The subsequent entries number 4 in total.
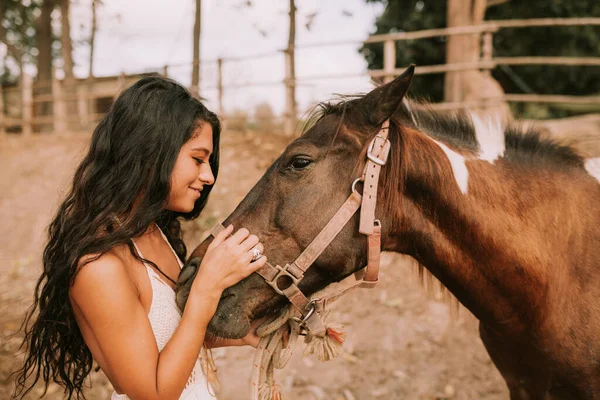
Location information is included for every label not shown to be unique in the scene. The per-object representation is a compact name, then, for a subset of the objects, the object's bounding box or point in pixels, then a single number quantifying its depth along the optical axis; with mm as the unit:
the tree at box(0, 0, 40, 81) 15645
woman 1595
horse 1938
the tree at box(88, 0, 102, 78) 14564
